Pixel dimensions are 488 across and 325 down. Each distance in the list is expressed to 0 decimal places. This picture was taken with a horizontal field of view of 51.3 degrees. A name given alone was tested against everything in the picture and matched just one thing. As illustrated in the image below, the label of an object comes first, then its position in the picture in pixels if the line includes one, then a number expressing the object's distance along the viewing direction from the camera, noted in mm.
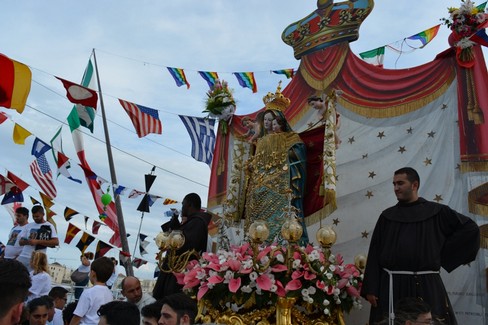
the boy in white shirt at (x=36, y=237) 6578
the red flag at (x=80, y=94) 6711
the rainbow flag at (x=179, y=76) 8977
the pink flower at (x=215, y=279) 4238
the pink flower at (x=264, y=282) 4059
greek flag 8570
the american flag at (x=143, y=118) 8289
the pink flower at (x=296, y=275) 4169
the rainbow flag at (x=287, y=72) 8398
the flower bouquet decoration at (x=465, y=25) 5047
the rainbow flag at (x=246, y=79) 8641
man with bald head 4966
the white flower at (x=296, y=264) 4234
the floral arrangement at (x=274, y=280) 4141
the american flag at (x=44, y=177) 9062
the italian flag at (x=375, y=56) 7070
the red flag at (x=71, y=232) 9914
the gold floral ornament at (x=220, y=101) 7648
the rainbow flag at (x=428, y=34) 6520
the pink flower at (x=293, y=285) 4098
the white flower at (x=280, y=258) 4242
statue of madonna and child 5430
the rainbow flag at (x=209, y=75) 8594
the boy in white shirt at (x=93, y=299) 4328
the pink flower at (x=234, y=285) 4076
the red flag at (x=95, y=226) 10447
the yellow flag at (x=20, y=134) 8062
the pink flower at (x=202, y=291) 4312
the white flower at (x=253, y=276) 4105
